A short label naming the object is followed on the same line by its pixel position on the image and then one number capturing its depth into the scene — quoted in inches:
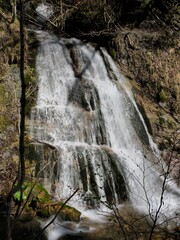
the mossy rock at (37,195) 226.3
